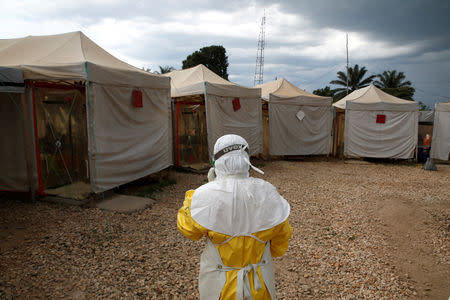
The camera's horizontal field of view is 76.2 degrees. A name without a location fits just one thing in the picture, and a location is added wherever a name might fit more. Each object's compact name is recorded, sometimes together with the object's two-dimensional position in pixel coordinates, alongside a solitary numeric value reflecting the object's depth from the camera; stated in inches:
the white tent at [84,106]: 167.8
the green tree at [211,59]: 1050.1
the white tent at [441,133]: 388.8
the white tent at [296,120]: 383.7
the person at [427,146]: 405.4
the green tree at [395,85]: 958.4
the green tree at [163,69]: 1058.4
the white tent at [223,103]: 284.4
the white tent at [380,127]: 387.2
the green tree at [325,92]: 1166.3
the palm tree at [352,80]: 1095.3
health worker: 55.3
